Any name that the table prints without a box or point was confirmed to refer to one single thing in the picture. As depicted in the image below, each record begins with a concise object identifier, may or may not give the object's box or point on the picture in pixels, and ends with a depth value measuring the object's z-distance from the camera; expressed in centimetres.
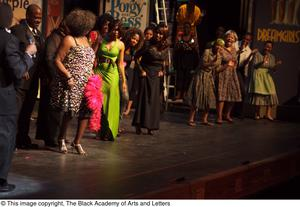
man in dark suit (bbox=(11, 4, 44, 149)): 948
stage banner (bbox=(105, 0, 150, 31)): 1641
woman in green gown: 1102
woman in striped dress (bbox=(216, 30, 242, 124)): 1445
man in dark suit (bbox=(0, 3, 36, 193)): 723
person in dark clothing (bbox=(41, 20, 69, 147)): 975
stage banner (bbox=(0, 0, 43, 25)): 1338
